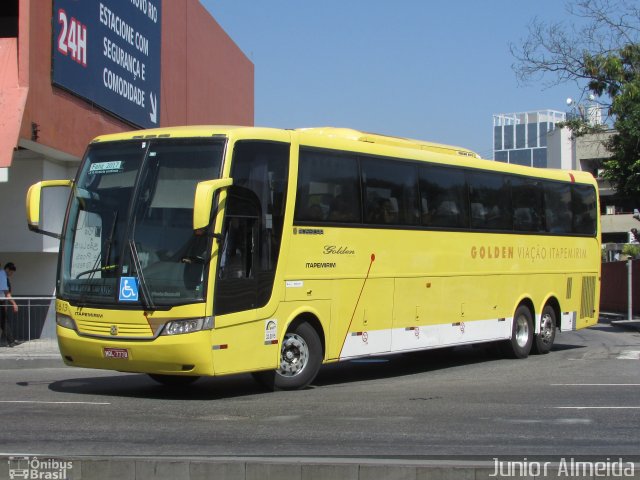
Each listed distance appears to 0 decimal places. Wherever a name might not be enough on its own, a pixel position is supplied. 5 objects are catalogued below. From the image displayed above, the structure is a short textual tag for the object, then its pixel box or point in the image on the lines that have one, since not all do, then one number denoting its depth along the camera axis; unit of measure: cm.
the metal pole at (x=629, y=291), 2898
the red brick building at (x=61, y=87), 1730
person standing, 1764
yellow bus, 1043
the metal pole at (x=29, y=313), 1773
